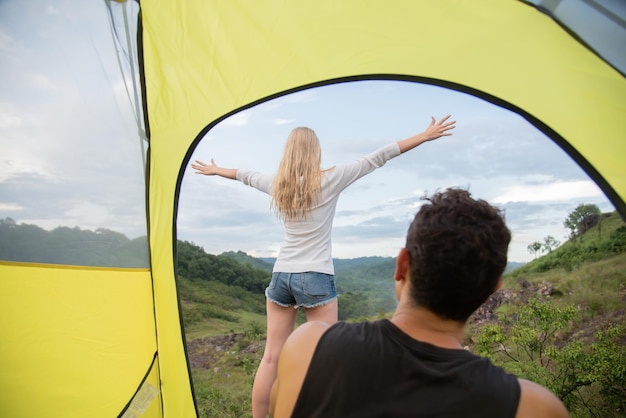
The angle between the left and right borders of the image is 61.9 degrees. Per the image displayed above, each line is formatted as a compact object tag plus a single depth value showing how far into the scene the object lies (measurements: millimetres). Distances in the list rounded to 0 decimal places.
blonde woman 2457
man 1002
